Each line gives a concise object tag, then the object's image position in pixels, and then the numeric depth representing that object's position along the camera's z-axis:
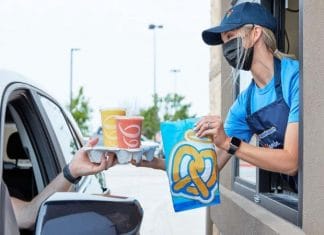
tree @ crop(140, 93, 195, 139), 44.12
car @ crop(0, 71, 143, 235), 1.85
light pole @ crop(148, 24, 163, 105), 40.34
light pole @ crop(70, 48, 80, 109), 40.97
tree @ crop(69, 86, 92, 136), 37.86
